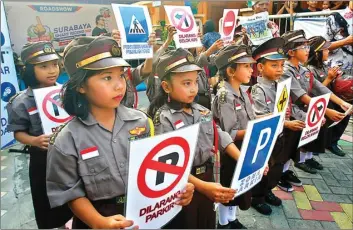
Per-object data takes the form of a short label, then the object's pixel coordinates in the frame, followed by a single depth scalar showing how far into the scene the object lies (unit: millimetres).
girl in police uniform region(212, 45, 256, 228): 2092
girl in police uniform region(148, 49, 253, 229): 1626
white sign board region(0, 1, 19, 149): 3426
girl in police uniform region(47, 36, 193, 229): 1219
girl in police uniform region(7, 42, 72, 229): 1884
